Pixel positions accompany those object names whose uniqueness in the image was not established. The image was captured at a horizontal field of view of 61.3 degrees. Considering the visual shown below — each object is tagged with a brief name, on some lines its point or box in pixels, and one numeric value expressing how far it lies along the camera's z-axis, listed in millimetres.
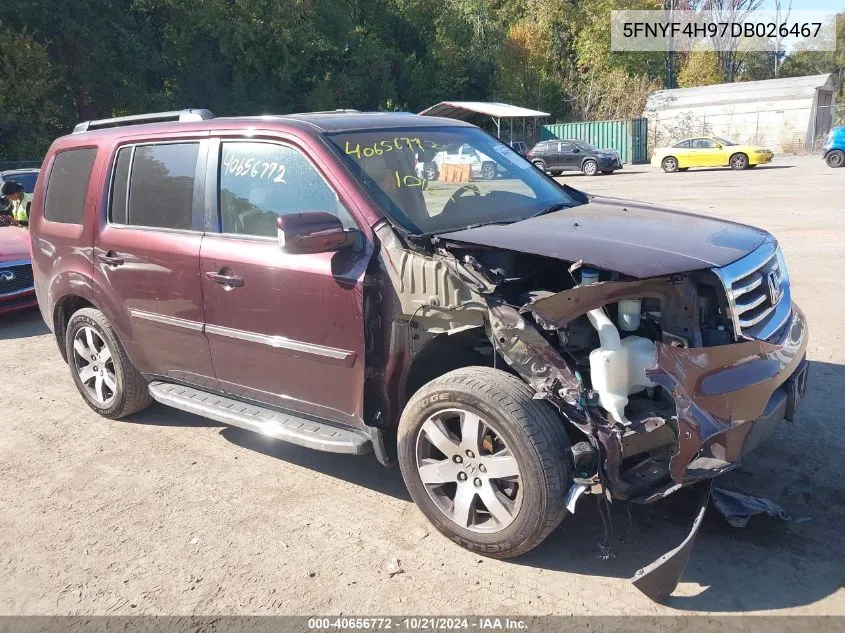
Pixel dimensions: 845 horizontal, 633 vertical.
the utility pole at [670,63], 49906
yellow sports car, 26953
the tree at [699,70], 49250
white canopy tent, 25391
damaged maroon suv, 2906
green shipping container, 36594
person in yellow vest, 8648
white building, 33781
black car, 29797
